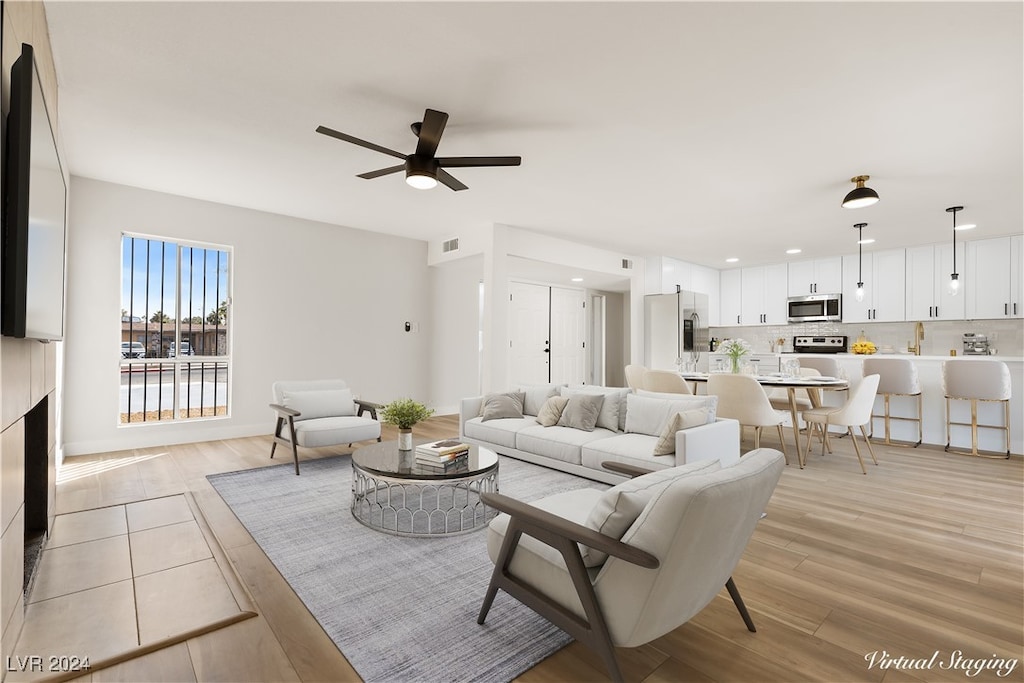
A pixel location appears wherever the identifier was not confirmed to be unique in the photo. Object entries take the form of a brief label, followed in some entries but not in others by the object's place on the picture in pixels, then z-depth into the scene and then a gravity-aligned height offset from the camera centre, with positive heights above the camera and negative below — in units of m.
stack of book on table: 3.06 -0.71
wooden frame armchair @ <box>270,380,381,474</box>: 4.27 -0.69
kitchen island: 5.41 -0.70
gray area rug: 1.77 -1.14
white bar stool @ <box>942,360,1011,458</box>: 5.11 -0.35
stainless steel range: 7.71 +0.09
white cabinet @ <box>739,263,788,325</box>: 8.20 +0.95
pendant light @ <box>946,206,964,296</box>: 5.02 +0.76
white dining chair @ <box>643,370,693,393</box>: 4.96 -0.36
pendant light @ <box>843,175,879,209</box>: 4.00 +1.29
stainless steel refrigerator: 7.73 +0.32
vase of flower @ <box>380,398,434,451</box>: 3.40 -0.50
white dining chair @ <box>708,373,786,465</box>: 4.53 -0.51
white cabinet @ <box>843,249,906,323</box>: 7.01 +0.94
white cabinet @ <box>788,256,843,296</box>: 7.61 +1.19
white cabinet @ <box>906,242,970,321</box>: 6.51 +0.94
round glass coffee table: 2.93 -1.09
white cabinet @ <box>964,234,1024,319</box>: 6.11 +0.95
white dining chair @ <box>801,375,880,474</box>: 4.65 -0.57
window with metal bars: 5.11 +0.15
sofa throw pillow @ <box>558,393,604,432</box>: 4.34 -0.58
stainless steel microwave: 7.53 +0.67
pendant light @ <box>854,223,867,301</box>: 5.89 +1.44
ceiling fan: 2.84 +1.24
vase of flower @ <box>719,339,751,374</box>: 5.45 -0.01
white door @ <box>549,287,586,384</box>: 8.73 +0.23
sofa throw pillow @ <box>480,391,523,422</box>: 4.92 -0.62
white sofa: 3.51 -0.76
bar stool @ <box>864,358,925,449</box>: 5.67 -0.31
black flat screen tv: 1.50 +0.43
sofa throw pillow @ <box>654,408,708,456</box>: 3.45 -0.57
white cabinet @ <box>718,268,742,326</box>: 8.78 +0.96
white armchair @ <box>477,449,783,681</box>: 1.42 -0.65
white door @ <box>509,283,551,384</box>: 8.12 +0.24
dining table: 4.70 -0.33
